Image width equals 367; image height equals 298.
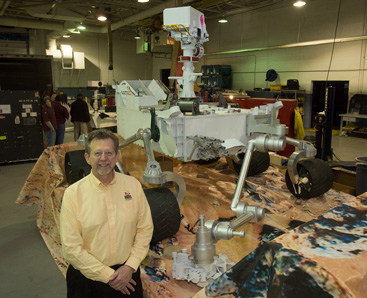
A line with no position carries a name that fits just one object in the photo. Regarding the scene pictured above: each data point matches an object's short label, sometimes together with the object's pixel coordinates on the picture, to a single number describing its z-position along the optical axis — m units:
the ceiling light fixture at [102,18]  10.46
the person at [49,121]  7.59
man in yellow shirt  1.67
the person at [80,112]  8.44
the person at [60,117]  8.16
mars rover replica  2.14
